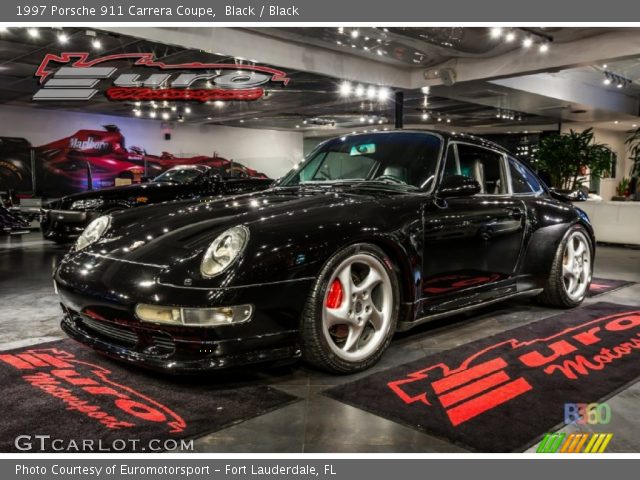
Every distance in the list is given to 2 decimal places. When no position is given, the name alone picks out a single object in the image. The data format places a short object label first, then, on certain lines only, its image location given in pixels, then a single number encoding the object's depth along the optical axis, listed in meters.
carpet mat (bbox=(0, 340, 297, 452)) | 2.01
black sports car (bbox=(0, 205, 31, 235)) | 7.73
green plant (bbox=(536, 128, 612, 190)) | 11.74
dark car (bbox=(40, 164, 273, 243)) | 7.62
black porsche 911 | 2.28
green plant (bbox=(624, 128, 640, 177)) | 10.11
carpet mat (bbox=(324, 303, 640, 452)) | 2.12
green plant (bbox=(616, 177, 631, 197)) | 18.23
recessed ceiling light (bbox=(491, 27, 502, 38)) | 8.43
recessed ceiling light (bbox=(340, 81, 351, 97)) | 11.49
